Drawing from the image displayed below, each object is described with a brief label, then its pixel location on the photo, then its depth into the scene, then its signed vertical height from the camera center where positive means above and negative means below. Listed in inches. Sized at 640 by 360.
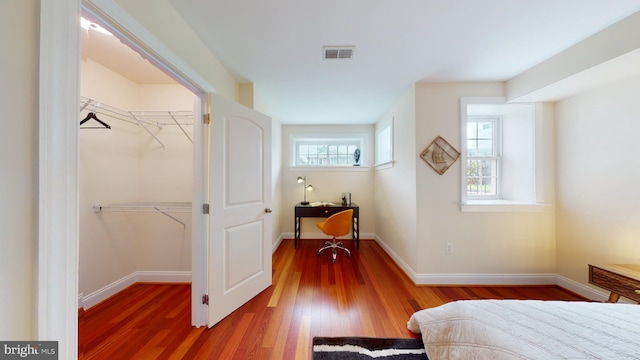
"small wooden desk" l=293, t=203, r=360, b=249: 137.3 -19.9
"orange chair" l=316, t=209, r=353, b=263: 118.5 -25.4
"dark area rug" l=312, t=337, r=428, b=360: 53.6 -46.0
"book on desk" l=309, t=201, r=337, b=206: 148.2 -16.2
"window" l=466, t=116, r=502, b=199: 105.5 +12.8
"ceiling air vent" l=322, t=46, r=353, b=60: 68.4 +45.2
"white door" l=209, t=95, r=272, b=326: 66.6 -9.1
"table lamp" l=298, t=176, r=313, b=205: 157.1 -4.1
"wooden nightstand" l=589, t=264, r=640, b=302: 60.1 -30.8
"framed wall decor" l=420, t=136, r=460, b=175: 90.9 +12.1
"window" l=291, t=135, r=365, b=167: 164.1 +25.1
